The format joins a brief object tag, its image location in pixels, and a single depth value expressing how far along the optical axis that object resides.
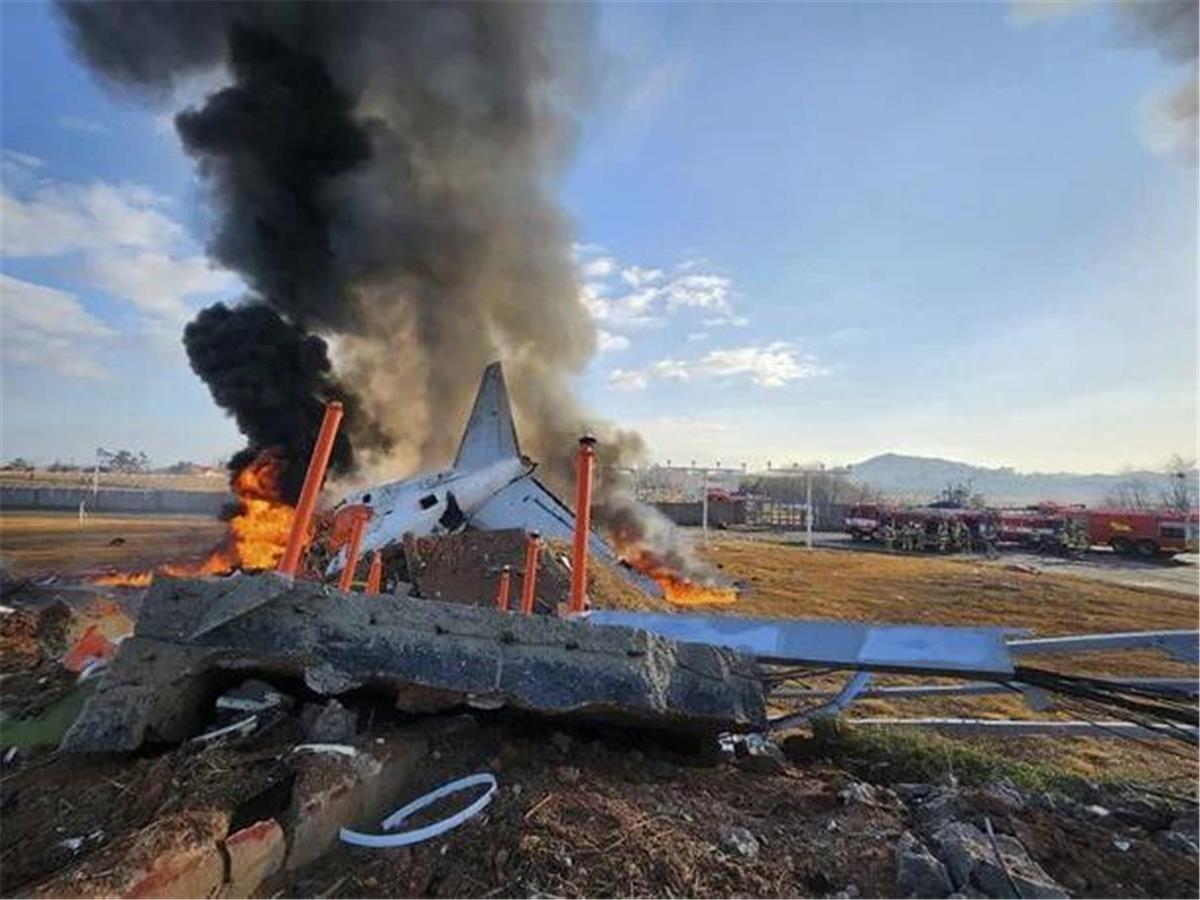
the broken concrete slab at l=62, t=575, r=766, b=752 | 3.51
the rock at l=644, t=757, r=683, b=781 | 3.57
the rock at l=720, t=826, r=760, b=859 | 2.82
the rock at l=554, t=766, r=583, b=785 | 3.29
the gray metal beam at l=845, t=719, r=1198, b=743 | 4.54
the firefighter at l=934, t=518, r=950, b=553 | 33.88
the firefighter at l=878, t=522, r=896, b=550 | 34.91
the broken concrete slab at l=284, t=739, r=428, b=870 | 2.77
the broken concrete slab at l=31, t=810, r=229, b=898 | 2.26
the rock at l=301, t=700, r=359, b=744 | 3.37
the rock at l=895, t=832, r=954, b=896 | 2.56
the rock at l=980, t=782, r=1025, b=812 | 3.23
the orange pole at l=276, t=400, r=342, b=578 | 4.13
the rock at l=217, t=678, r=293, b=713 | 3.71
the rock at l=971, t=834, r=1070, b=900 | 2.49
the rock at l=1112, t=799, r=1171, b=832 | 3.41
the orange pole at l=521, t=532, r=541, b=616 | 5.69
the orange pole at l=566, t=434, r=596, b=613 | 4.66
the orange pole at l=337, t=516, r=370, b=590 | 5.70
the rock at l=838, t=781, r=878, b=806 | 3.36
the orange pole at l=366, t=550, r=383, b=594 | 7.02
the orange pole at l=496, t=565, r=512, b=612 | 6.52
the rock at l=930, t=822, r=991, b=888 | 2.63
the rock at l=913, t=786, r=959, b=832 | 3.08
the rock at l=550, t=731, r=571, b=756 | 3.61
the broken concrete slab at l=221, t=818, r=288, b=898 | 2.54
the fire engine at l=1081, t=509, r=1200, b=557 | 31.81
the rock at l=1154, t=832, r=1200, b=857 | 3.07
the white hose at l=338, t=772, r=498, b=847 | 2.80
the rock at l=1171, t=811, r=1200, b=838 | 3.28
